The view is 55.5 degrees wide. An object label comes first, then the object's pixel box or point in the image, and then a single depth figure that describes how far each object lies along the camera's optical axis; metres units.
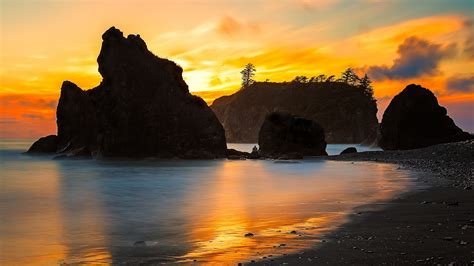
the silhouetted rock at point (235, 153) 56.53
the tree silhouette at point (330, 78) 194.93
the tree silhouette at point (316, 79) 197.88
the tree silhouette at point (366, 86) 178.88
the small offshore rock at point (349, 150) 56.22
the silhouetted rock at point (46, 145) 76.94
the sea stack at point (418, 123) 61.03
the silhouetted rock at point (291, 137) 56.44
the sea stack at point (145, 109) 52.88
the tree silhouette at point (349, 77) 191.88
